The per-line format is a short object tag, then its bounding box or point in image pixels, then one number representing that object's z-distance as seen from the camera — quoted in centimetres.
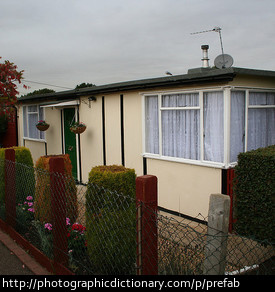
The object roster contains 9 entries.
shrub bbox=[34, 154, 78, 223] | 514
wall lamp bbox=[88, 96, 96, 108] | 948
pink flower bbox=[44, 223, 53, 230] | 452
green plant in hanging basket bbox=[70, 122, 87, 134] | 954
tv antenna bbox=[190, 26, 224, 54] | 892
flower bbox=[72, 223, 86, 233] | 439
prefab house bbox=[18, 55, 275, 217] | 614
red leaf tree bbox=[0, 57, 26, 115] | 1015
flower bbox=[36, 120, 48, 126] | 1160
